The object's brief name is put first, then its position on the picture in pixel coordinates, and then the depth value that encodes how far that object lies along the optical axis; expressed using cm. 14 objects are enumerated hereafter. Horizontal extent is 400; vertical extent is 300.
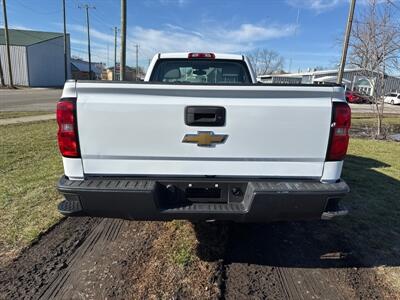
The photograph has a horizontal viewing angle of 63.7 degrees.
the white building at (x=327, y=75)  5025
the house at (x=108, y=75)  6812
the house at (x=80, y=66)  7815
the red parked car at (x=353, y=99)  3769
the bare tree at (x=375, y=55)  1122
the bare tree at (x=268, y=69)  8494
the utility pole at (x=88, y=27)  5788
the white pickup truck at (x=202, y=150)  254
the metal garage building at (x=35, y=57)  4969
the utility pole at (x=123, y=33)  1439
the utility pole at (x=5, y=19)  3788
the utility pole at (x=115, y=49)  6122
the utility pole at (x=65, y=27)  4628
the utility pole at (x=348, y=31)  1353
